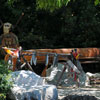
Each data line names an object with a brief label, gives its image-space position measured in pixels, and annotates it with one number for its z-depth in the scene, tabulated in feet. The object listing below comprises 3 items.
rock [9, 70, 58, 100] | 30.15
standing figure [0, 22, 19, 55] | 49.11
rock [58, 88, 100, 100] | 39.73
